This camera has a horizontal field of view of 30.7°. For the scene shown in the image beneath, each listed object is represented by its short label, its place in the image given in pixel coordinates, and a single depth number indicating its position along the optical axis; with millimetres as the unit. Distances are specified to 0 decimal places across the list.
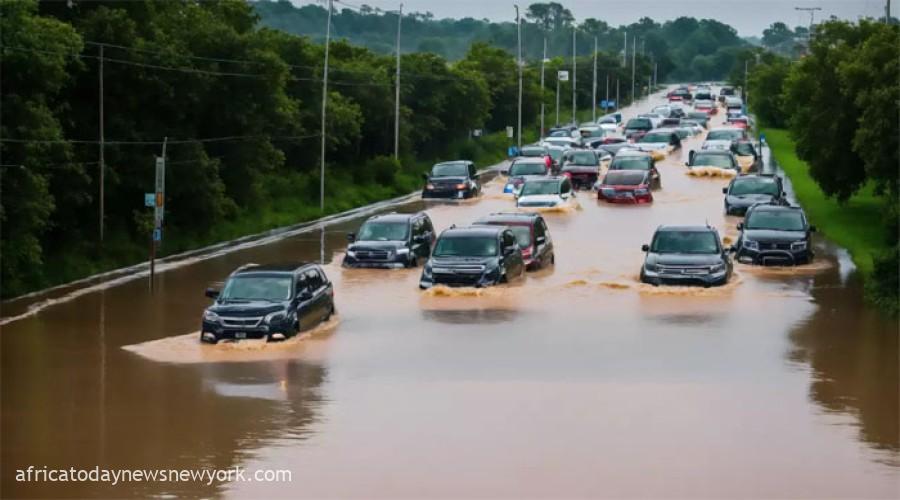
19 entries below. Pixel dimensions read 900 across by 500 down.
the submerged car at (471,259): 36969
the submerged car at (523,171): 67625
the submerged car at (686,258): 37531
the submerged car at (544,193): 59125
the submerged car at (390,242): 41719
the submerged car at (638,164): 68500
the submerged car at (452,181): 65875
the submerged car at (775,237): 42125
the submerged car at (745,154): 80562
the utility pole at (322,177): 59691
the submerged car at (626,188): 63156
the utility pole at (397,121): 73094
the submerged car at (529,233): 41375
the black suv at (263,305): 29141
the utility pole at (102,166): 42906
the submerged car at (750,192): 55781
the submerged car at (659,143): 91062
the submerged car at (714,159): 76438
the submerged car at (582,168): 70812
